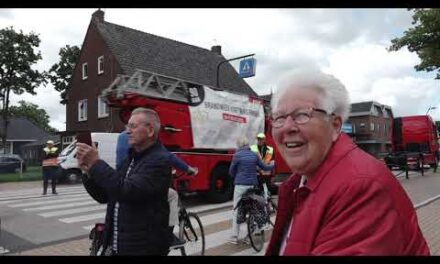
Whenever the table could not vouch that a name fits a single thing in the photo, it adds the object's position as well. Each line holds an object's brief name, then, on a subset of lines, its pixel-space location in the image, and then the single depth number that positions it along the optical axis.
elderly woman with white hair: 1.37
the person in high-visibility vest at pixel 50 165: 15.40
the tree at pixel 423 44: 14.19
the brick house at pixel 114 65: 30.02
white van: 20.44
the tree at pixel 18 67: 18.50
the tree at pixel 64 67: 39.12
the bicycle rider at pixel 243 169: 7.96
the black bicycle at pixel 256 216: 7.36
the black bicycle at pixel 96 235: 4.35
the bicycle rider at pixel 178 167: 4.59
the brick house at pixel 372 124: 66.44
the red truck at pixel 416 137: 26.69
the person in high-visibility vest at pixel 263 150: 9.92
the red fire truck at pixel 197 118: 10.84
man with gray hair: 2.88
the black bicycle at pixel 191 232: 6.18
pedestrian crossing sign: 19.52
